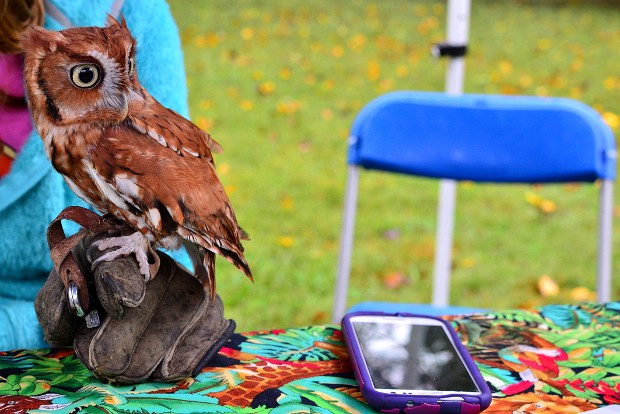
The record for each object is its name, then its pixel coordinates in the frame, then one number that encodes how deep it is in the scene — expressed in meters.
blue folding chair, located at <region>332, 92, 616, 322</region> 2.45
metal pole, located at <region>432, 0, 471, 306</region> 2.73
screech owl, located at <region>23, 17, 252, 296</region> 1.49
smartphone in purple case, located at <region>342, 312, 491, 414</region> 1.55
